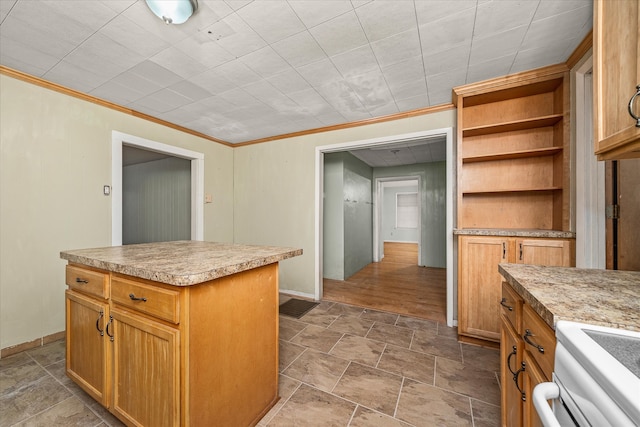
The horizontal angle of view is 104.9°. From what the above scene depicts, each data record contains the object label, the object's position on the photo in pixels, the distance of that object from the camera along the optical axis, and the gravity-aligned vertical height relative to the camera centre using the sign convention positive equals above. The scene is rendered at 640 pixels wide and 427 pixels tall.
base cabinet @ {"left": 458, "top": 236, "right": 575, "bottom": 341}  1.91 -0.46
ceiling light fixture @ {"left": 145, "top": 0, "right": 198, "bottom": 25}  1.35 +1.16
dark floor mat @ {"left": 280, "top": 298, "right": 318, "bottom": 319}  2.91 -1.17
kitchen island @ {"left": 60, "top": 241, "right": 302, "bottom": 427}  1.00 -0.57
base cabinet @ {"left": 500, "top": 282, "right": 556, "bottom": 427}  0.75 -0.51
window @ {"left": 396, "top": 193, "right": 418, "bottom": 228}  9.27 +0.15
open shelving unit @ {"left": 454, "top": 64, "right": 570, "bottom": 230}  2.08 +0.57
